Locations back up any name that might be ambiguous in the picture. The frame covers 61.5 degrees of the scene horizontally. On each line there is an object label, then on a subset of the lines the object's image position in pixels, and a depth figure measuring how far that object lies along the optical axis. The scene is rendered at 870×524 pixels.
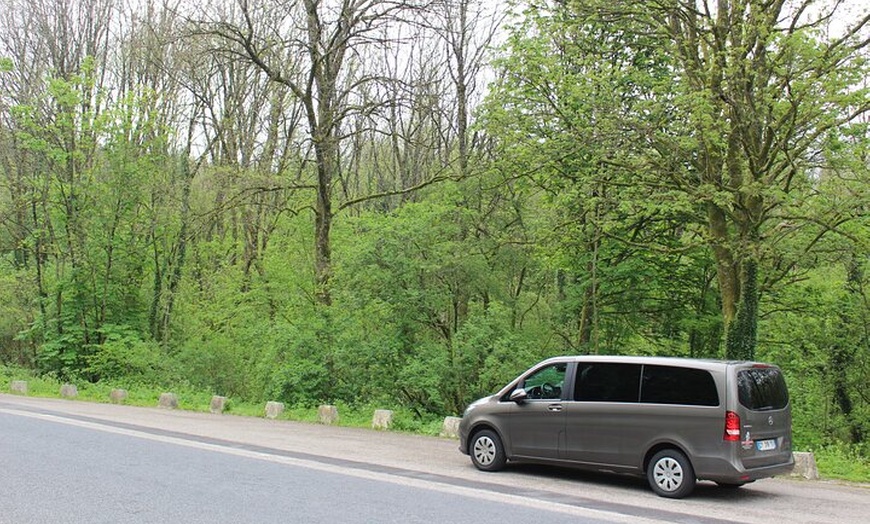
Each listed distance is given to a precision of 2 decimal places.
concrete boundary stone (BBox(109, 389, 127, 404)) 24.29
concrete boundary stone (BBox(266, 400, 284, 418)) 19.55
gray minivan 9.02
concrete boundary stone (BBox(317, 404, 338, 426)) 18.38
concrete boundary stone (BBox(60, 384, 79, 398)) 26.25
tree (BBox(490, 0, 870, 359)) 15.17
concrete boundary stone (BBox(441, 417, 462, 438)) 15.73
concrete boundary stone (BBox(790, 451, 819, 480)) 11.67
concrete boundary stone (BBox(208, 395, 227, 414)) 21.08
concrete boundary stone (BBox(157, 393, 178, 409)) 22.45
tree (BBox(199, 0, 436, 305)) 23.61
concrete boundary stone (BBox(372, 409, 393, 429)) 17.28
